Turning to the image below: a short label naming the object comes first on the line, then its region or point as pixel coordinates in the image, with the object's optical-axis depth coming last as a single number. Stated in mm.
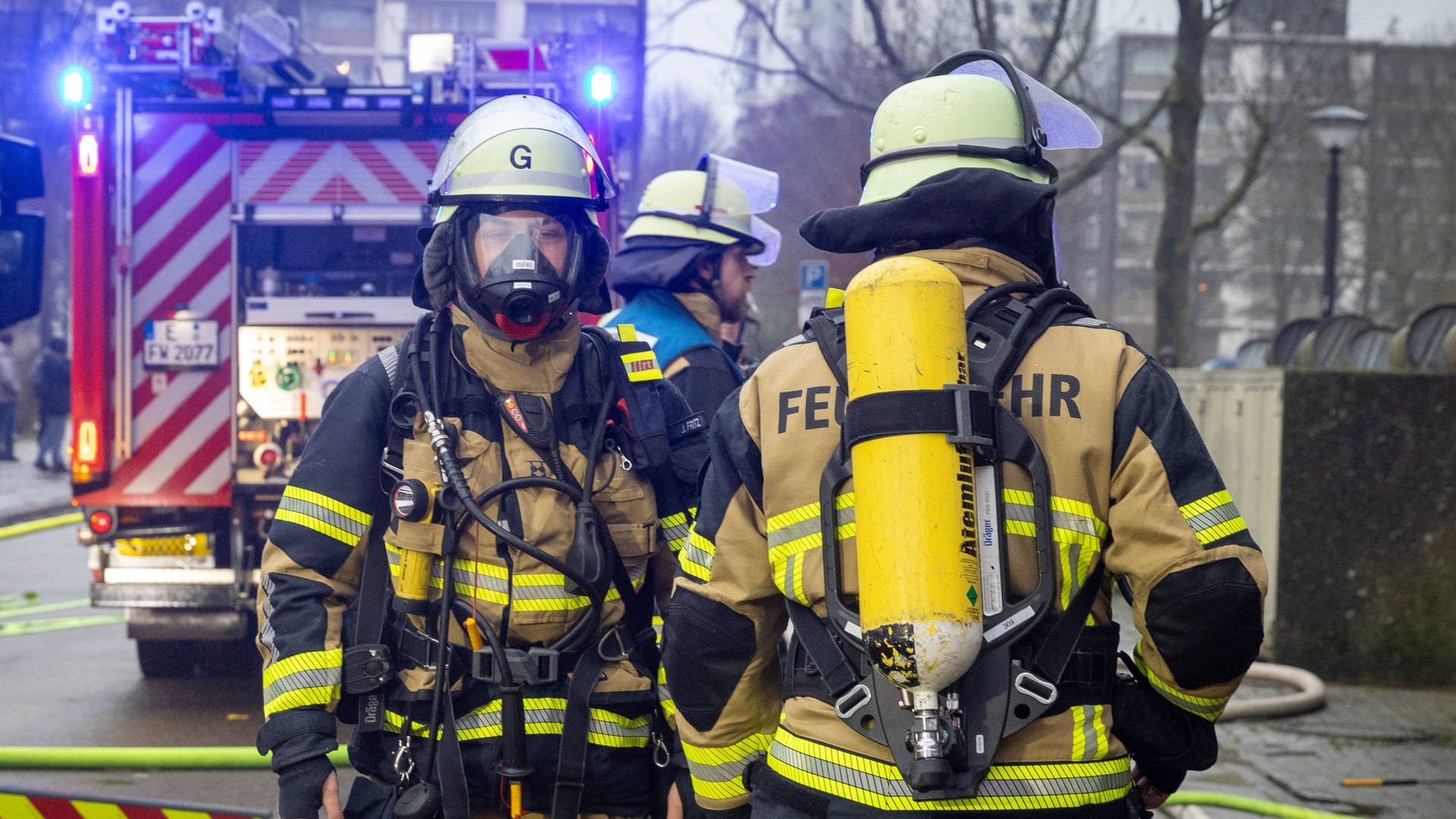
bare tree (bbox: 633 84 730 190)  47844
